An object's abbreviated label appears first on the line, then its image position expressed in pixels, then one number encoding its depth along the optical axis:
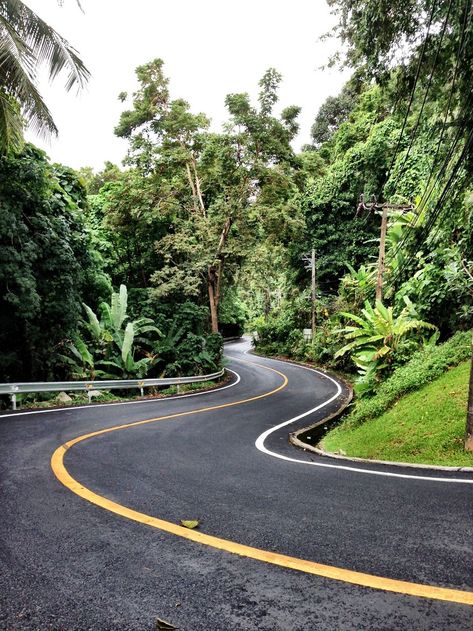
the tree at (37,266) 10.45
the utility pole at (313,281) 31.75
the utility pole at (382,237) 18.00
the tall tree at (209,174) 20.75
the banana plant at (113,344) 16.03
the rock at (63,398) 12.05
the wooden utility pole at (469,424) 6.86
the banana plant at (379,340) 13.66
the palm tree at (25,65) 8.66
